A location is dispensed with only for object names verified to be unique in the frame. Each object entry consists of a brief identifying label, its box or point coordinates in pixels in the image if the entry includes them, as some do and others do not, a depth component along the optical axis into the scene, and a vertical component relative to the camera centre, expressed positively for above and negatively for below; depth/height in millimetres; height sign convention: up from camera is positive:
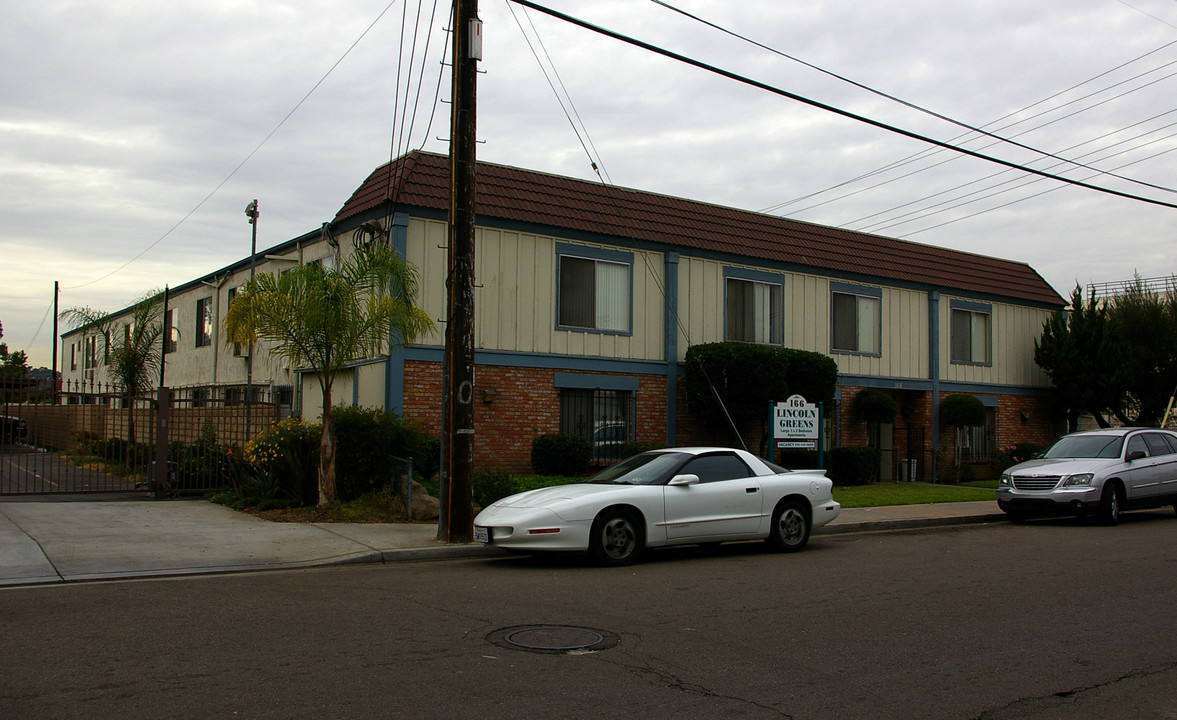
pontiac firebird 10391 -1110
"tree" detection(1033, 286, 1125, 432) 26422 +1589
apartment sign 19078 -201
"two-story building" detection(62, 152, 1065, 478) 17750 +2343
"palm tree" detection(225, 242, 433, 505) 13578 +1365
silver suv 15453 -1016
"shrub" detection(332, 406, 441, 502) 14773 -589
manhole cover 6684 -1640
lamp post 20816 +3748
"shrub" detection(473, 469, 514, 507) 14781 -1209
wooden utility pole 12125 +1374
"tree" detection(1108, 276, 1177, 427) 28047 +1779
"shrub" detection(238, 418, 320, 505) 14719 -798
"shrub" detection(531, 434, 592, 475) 18016 -821
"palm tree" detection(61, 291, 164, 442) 24234 +1481
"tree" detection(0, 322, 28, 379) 57125 +2987
